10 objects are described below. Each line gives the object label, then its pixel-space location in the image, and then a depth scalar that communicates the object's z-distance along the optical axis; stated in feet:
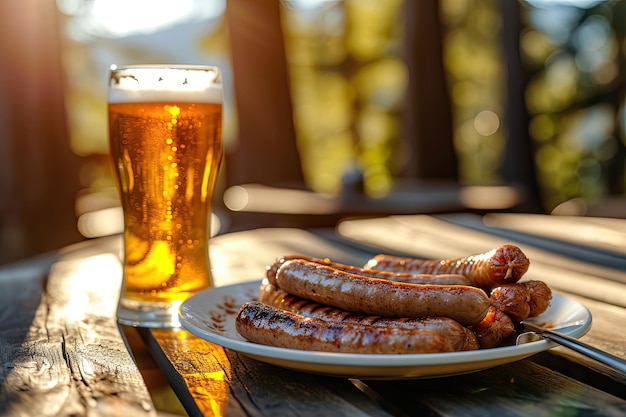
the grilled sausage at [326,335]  1.08
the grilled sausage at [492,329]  1.22
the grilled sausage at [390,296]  1.16
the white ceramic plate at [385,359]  1.01
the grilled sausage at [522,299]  1.29
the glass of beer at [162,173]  1.68
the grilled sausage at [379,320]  1.12
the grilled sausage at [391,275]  1.37
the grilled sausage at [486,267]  1.35
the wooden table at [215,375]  1.08
